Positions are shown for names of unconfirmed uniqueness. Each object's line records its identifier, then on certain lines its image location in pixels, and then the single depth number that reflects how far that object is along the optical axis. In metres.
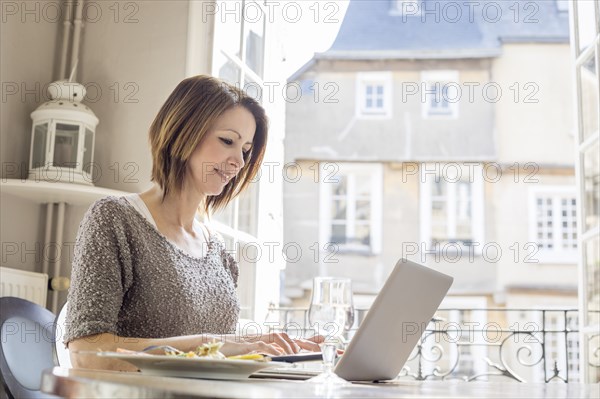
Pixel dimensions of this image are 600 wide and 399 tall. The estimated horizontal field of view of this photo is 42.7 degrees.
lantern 2.42
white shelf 2.29
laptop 1.08
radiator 2.25
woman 1.38
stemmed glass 1.10
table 0.70
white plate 0.90
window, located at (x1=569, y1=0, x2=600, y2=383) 2.87
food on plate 0.96
